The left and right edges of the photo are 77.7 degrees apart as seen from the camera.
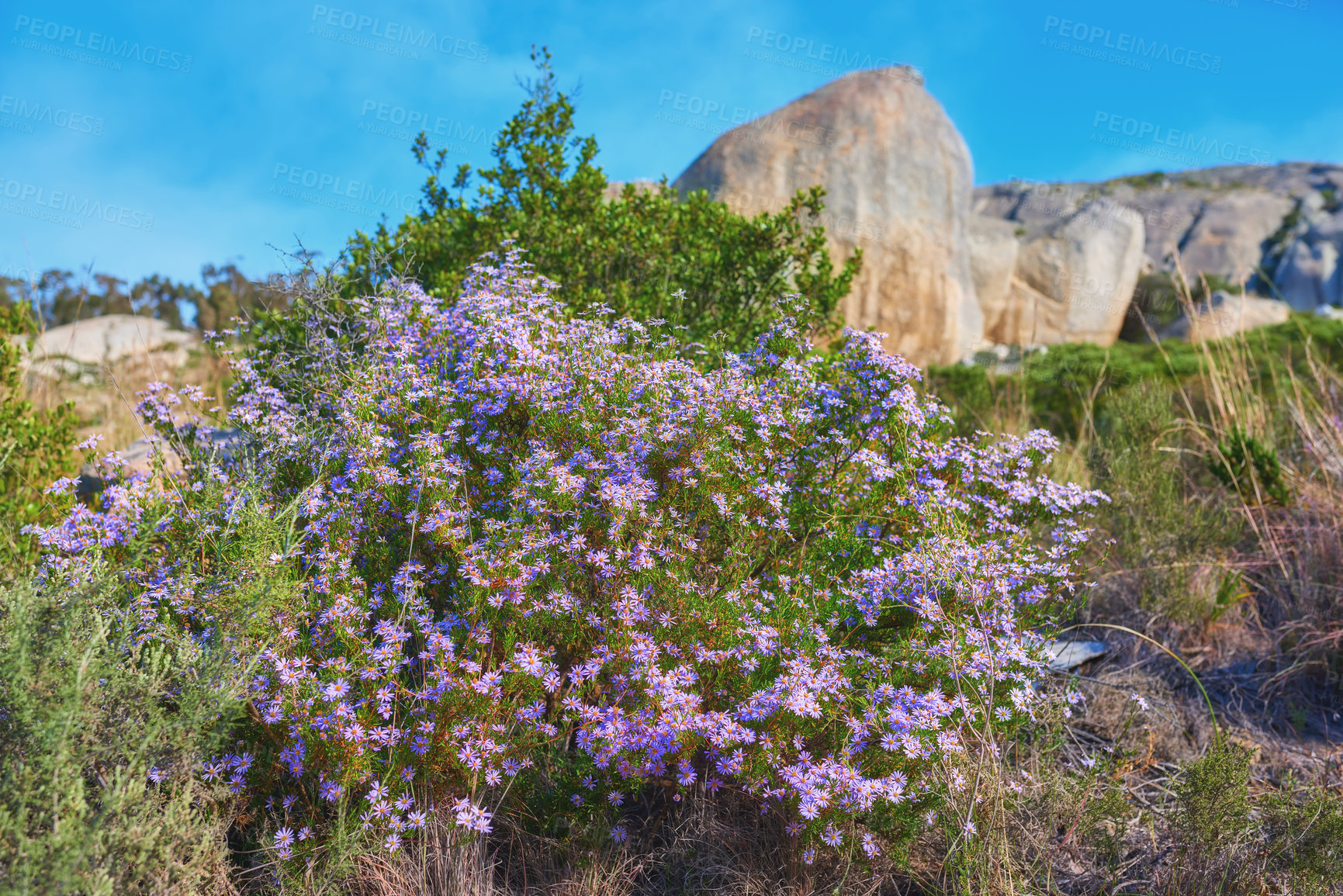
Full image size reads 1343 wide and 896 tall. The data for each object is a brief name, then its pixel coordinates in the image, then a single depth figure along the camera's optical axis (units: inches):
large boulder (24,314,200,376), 592.4
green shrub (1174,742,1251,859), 116.9
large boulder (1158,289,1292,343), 589.6
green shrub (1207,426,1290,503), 230.8
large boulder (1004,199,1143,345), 684.1
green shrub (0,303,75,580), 192.9
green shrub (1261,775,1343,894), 116.2
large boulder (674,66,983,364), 458.9
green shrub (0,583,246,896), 84.7
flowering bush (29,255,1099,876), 104.4
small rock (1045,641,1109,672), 177.5
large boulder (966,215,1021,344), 658.2
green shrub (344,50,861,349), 225.8
